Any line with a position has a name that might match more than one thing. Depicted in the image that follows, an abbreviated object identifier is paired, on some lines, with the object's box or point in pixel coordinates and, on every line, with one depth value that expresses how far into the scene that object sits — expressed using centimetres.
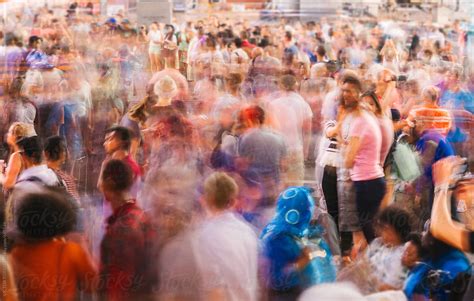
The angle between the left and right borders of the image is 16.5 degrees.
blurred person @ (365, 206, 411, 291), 722
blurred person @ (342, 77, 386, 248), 873
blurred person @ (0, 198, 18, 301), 697
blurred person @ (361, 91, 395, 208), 900
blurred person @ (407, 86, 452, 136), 944
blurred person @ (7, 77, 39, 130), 1023
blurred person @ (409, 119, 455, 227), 892
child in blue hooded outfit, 755
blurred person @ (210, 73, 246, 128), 984
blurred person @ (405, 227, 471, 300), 713
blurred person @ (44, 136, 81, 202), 829
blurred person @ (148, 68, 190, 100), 986
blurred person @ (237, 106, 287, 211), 880
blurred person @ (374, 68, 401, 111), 998
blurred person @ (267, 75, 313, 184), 957
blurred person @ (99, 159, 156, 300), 722
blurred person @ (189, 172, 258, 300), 690
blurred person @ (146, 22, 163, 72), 1199
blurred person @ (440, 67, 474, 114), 1030
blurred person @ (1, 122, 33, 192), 828
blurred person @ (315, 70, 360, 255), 881
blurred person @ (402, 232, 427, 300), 715
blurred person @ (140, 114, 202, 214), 790
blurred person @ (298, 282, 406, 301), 710
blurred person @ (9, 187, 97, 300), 673
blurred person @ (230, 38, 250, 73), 1231
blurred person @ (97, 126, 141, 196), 804
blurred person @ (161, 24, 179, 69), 1188
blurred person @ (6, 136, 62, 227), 764
